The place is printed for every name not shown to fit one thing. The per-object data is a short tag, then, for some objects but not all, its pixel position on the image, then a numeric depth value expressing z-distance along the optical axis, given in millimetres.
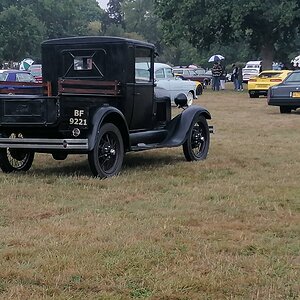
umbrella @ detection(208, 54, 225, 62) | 46688
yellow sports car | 29875
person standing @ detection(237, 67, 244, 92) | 40906
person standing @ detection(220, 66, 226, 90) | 40931
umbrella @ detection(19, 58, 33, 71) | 44753
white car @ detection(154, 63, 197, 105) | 23656
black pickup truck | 8531
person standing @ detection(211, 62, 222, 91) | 39400
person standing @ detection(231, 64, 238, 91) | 41344
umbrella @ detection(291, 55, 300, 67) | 52744
